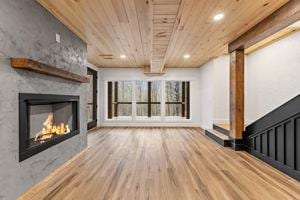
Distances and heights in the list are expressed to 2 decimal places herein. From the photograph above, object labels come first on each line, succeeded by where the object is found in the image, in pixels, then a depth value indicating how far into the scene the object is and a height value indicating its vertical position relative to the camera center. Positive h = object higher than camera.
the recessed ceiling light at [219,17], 2.12 +1.30
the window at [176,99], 6.36 +0.03
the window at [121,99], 6.51 +0.02
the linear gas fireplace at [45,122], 1.62 -0.37
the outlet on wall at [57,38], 2.18 +0.97
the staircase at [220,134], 3.30 -0.93
